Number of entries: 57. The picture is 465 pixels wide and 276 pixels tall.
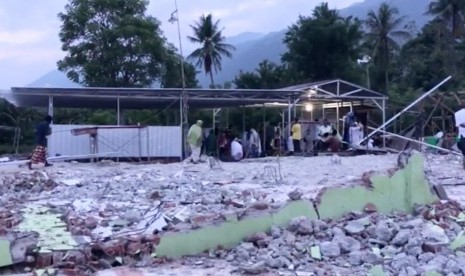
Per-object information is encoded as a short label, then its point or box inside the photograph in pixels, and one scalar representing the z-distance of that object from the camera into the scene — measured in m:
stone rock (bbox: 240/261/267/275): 8.05
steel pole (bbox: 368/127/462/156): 23.53
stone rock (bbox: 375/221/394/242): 9.02
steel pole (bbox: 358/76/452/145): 25.39
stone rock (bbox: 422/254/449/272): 7.99
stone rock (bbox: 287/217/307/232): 9.24
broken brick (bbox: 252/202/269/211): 9.62
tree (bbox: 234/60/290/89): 50.62
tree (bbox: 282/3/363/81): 50.84
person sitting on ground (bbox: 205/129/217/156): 27.36
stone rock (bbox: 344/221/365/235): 9.19
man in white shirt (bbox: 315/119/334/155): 28.74
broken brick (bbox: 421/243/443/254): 8.61
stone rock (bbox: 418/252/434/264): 8.30
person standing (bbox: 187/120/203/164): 22.86
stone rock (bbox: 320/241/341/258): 8.59
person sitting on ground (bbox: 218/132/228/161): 28.92
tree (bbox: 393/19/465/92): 50.97
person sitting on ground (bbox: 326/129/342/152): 28.37
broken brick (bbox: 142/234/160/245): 8.70
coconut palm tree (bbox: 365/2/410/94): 58.66
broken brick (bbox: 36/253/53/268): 8.33
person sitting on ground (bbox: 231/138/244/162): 27.84
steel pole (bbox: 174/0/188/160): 27.39
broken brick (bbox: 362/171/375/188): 10.42
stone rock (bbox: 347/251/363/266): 8.41
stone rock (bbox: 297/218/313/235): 9.13
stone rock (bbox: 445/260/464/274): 7.90
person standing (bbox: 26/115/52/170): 21.61
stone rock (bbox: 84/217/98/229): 9.71
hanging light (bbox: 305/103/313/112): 34.55
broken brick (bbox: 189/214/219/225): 9.21
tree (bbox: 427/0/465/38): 58.78
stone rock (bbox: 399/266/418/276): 7.90
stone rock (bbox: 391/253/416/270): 8.15
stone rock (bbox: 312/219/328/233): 9.23
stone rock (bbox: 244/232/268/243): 9.07
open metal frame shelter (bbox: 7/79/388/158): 26.98
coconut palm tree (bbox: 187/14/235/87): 63.72
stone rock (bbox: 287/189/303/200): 10.01
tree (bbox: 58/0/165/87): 42.88
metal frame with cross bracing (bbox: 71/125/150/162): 26.08
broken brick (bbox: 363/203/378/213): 10.18
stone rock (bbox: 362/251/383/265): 8.39
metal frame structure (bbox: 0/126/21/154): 34.31
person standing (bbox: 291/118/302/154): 28.47
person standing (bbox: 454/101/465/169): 15.96
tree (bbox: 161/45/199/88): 43.88
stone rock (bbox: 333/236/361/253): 8.71
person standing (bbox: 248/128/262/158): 29.87
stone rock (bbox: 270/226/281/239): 9.08
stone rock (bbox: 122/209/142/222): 10.18
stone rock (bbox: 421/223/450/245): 8.85
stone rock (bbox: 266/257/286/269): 8.23
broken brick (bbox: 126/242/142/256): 8.60
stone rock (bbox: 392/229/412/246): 8.88
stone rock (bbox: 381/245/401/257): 8.62
